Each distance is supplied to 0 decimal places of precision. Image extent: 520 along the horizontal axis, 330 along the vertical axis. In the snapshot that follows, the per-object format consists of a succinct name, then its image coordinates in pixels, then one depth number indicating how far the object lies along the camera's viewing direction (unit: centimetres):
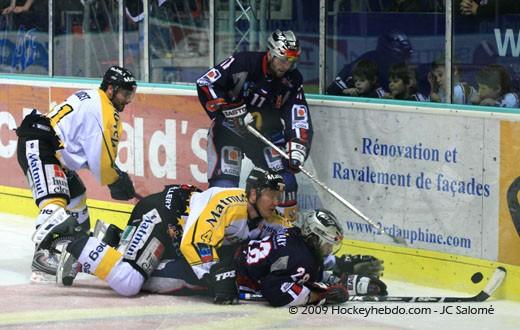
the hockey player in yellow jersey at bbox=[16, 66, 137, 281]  1572
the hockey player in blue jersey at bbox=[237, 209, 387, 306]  1370
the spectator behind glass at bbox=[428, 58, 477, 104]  1565
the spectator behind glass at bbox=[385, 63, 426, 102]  1629
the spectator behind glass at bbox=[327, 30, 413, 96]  1650
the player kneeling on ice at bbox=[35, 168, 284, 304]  1402
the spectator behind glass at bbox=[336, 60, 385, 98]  1669
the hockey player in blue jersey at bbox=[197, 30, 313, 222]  1664
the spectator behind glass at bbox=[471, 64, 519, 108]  1517
